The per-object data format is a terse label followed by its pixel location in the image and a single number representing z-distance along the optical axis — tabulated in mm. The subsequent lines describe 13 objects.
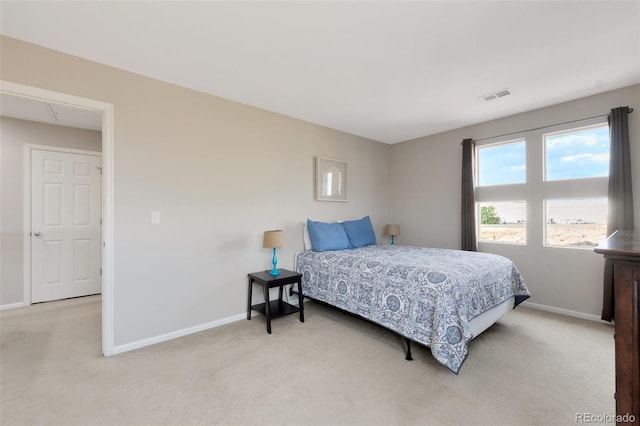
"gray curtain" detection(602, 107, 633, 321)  2830
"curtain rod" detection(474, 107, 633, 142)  2848
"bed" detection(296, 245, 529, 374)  2059
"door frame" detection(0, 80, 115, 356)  2355
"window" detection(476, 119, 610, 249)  3148
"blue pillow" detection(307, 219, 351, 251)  3586
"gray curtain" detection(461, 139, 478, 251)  3934
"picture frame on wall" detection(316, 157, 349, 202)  4012
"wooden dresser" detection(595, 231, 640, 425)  881
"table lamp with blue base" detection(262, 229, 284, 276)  3055
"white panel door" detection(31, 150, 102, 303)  3627
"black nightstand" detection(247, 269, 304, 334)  2850
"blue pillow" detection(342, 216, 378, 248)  4000
